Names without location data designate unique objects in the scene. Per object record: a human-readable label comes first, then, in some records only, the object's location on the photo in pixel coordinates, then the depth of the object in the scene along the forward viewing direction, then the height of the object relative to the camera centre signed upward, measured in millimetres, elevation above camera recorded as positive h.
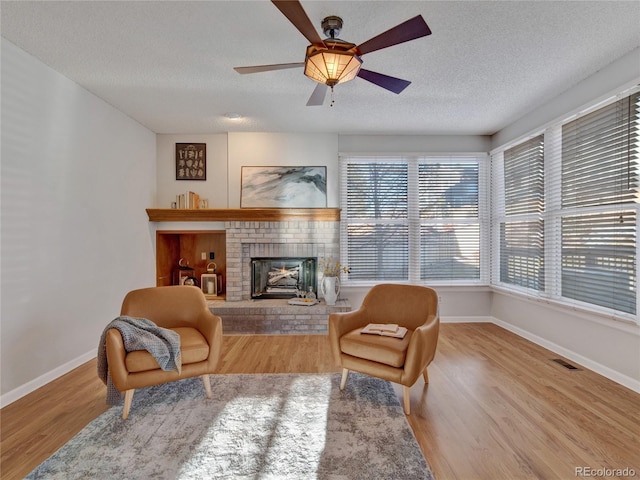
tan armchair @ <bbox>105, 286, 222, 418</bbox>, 2250 -750
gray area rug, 1797 -1226
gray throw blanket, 2283 -725
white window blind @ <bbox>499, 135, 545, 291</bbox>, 3891 +275
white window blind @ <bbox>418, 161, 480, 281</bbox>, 4953 +247
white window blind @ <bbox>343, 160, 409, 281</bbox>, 4965 +382
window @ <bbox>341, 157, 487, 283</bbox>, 4953 +323
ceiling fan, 1748 +1139
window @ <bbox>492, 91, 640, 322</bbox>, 2842 +298
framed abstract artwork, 4875 +742
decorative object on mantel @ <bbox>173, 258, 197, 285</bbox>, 5160 -503
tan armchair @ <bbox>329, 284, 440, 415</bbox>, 2373 -759
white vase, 4527 -664
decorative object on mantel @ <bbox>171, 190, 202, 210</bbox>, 4754 +561
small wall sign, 4945 +1169
